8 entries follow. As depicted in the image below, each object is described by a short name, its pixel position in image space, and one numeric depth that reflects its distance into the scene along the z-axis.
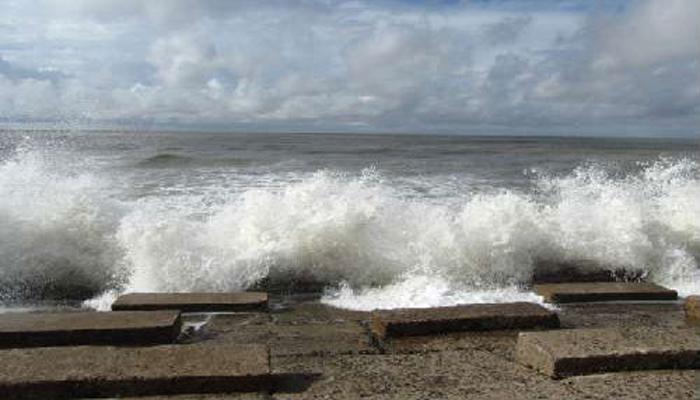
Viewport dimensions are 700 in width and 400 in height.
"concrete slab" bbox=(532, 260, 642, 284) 5.90
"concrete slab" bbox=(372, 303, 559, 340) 3.48
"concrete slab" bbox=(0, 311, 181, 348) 3.21
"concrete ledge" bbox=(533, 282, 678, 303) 4.54
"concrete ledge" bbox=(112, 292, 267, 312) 4.06
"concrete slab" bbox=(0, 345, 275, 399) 2.51
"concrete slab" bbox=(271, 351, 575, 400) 2.56
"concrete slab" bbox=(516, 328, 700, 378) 2.72
